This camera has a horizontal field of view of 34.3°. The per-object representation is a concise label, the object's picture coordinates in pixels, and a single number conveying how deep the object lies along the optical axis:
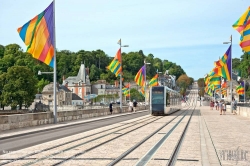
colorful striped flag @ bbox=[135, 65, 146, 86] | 59.72
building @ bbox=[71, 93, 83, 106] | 154.26
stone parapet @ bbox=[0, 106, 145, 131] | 22.64
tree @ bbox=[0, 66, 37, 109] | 91.00
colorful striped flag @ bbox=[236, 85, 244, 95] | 74.26
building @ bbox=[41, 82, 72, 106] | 143.62
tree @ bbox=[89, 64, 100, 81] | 196.75
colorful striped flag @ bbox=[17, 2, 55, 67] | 26.33
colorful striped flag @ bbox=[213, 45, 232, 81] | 46.69
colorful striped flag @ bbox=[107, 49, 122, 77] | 48.22
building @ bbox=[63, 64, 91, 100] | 173.00
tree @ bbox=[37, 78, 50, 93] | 152.50
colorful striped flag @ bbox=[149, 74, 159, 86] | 66.40
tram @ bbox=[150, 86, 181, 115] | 41.97
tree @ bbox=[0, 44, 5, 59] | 144.07
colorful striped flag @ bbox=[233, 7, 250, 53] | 24.79
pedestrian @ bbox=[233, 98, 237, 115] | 50.58
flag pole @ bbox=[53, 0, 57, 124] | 28.75
